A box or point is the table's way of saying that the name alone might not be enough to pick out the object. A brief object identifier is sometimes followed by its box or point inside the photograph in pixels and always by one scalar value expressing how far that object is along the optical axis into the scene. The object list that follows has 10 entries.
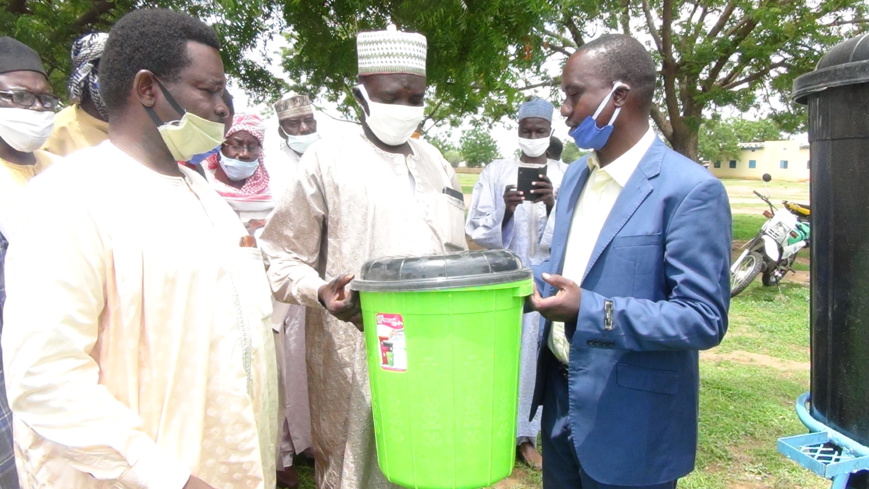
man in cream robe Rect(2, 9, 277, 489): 1.17
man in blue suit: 1.69
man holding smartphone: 3.71
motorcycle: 8.76
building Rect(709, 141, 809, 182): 57.44
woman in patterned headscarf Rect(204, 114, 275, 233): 3.54
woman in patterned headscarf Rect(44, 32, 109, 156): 2.33
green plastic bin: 1.55
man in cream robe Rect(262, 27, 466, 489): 2.15
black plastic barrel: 1.60
